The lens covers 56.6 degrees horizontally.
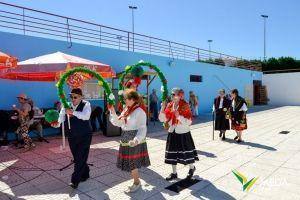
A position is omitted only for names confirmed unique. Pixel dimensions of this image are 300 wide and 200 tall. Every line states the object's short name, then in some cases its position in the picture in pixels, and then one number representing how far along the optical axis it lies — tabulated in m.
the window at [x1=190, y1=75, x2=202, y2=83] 18.16
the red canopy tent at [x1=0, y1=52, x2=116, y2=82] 6.70
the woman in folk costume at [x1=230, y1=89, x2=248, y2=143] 8.60
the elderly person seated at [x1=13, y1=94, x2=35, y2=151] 7.58
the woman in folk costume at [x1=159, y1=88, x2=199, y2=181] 4.99
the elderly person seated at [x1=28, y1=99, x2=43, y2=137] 8.51
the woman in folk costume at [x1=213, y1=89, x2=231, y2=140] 8.84
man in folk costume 4.66
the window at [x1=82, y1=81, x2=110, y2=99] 11.45
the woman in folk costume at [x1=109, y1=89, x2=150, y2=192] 4.34
